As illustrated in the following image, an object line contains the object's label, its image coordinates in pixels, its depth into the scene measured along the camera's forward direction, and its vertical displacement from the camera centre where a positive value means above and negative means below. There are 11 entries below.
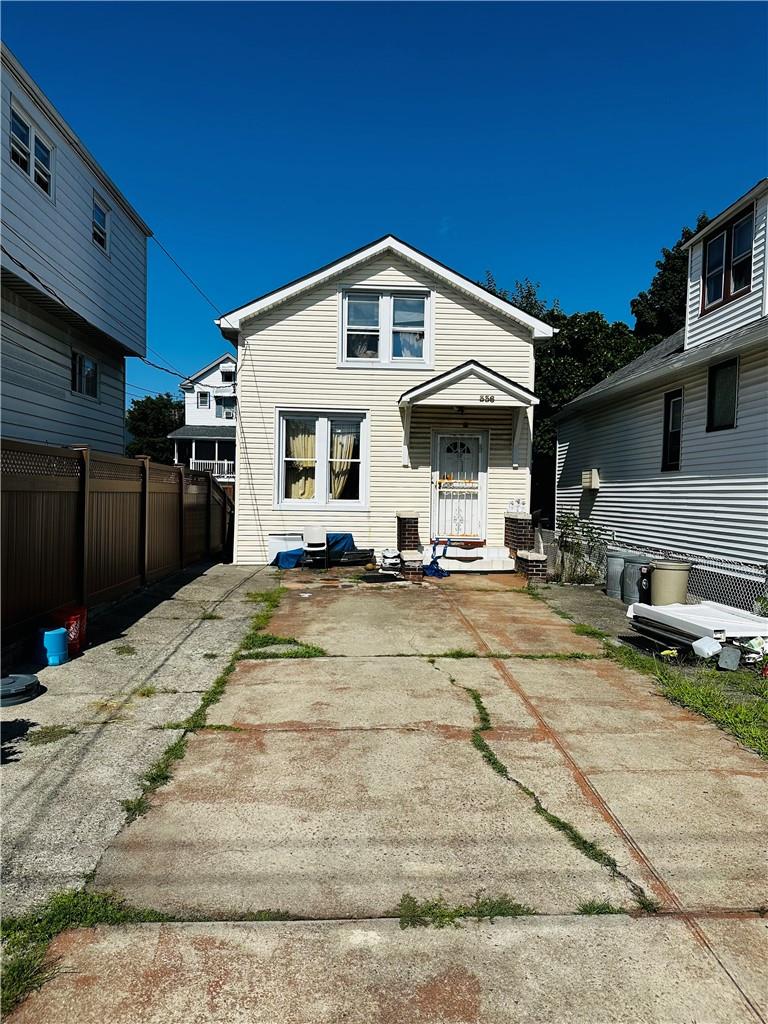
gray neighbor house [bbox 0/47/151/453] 10.38 +3.93
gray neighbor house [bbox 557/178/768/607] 9.64 +1.38
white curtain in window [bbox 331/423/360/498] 13.17 +0.86
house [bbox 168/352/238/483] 39.84 +4.90
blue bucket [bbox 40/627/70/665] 5.97 -1.54
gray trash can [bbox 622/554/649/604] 10.02 -1.30
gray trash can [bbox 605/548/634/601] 10.52 -1.25
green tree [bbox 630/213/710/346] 26.36 +8.65
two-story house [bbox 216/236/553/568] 12.92 +1.72
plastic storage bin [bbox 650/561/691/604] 9.00 -1.18
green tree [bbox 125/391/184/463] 60.88 +6.53
